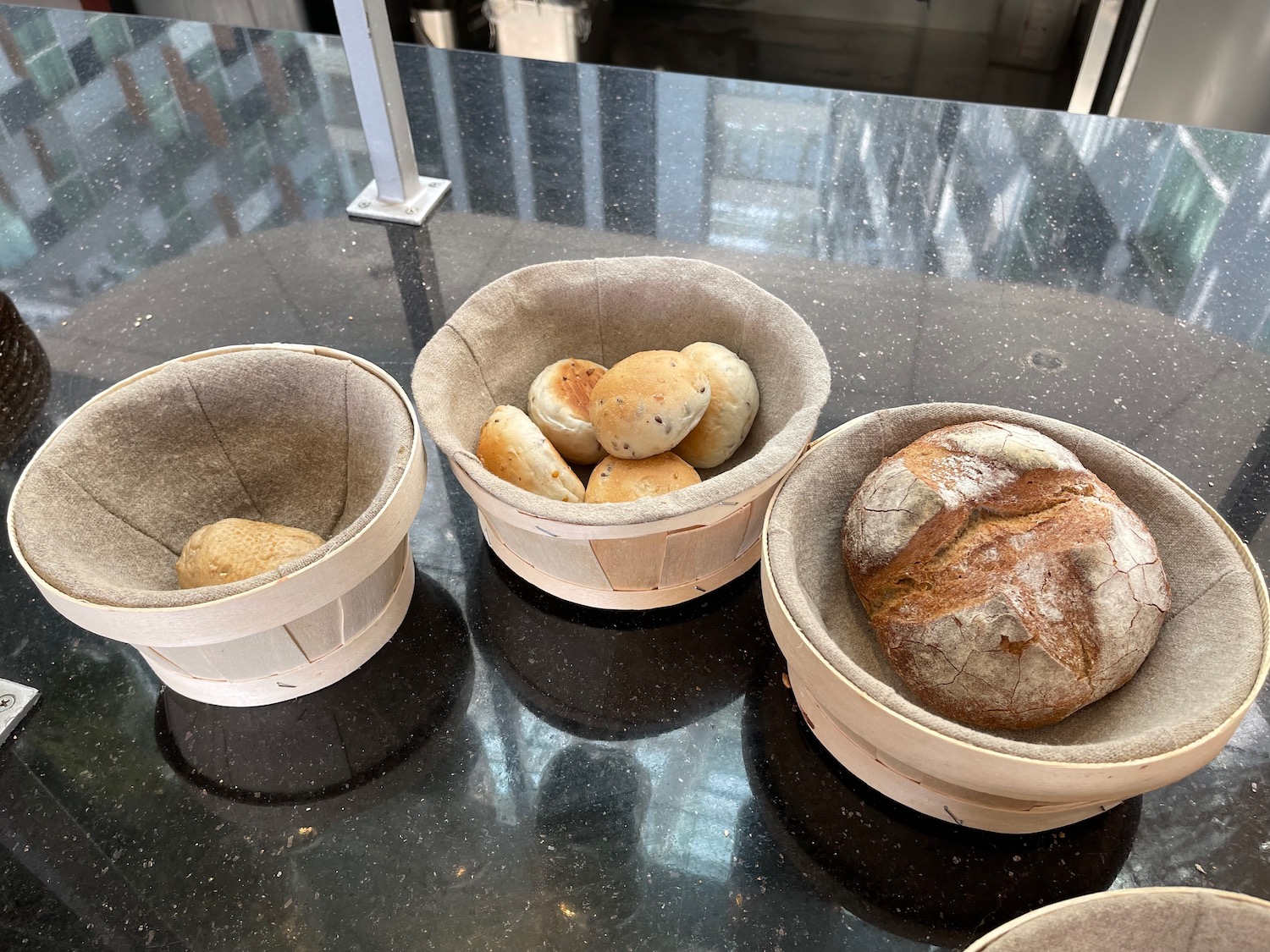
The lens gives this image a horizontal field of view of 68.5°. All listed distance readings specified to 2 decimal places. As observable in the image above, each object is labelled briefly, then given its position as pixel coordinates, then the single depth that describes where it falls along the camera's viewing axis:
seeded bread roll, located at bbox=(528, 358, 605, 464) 0.75
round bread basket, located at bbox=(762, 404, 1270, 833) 0.48
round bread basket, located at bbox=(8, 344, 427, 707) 0.57
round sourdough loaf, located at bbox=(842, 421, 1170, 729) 0.55
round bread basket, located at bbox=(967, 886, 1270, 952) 0.43
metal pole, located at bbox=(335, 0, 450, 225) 0.92
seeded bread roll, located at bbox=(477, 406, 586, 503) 0.69
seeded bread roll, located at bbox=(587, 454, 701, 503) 0.69
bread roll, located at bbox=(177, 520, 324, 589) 0.64
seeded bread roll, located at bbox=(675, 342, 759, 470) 0.74
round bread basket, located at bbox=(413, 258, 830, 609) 0.60
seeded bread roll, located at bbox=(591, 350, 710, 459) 0.68
